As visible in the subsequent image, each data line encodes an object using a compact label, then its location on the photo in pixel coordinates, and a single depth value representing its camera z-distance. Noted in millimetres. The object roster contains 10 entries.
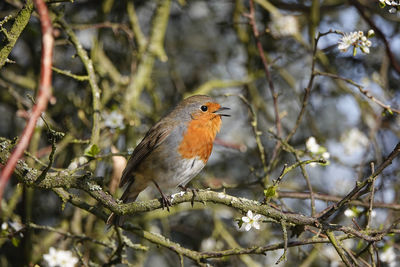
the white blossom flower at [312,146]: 6695
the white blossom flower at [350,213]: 5804
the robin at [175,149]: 6840
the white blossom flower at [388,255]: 6326
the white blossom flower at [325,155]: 6602
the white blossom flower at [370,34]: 5234
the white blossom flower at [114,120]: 7113
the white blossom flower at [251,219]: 4859
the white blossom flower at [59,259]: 5687
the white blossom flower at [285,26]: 9547
